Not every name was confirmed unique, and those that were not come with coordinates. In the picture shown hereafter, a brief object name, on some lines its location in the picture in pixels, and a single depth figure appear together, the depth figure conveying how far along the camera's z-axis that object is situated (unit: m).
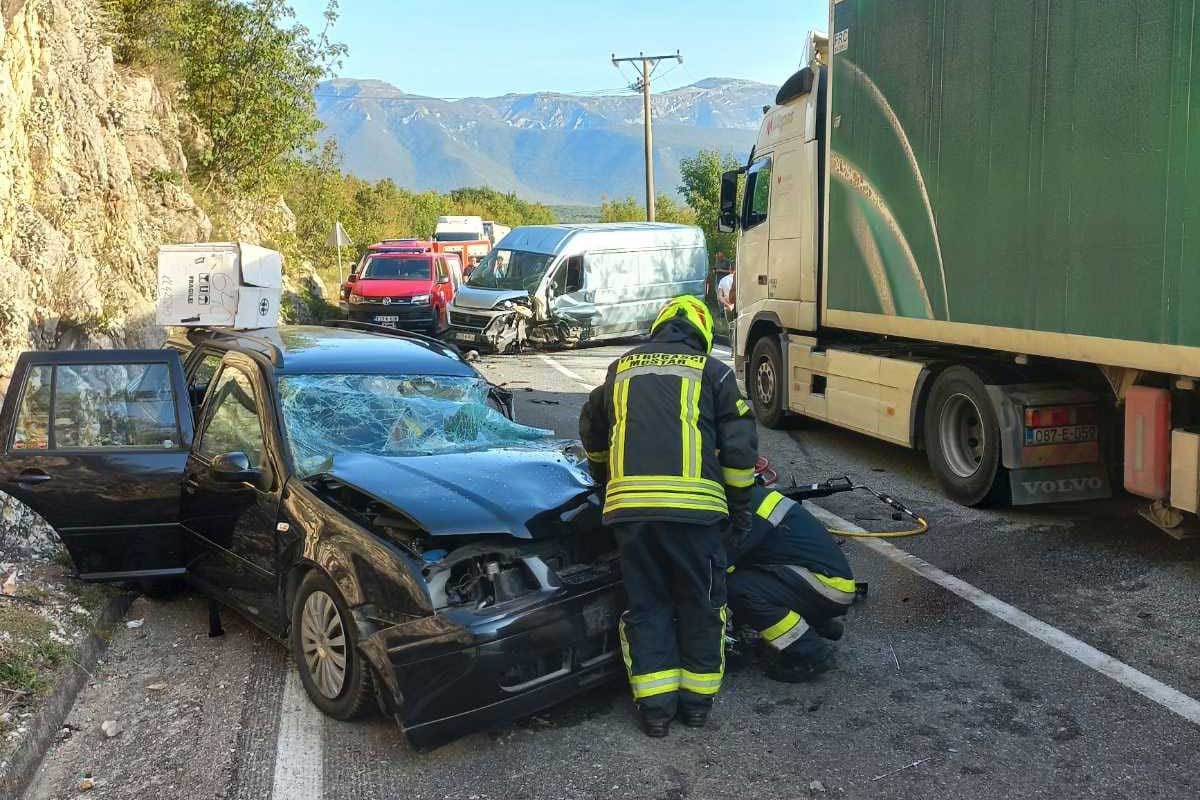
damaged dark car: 3.87
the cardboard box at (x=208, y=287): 9.97
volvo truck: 5.58
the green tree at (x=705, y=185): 30.09
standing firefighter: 4.07
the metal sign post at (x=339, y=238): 29.91
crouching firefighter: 4.54
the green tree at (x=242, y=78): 22.28
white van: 19.58
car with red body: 22.64
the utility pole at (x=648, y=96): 37.28
